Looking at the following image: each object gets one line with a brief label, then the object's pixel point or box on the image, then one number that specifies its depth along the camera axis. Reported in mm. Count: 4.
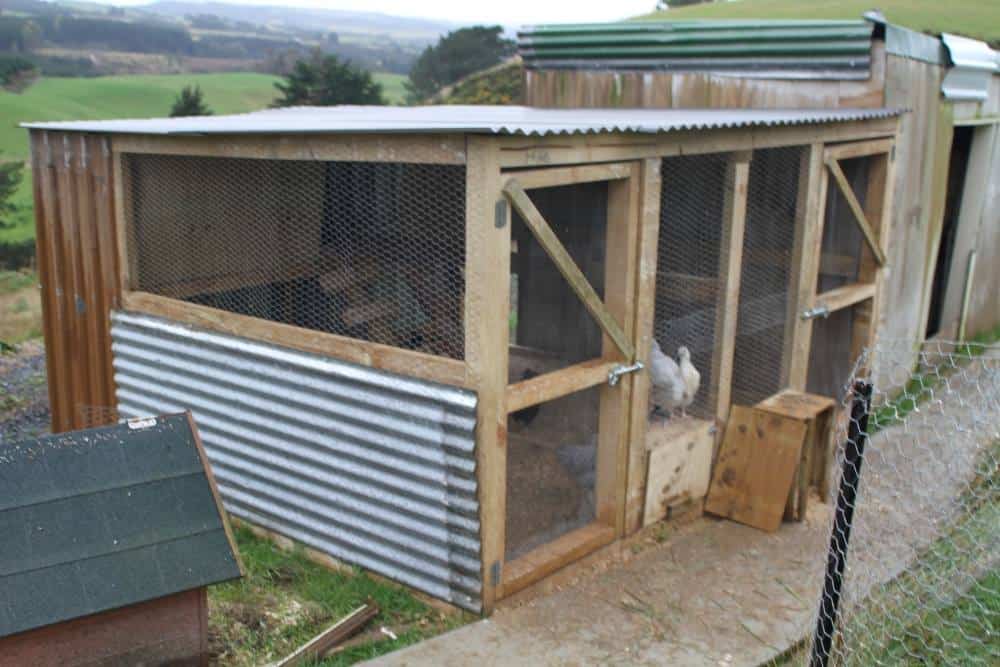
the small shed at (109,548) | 3445
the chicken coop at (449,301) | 4406
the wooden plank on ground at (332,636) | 4094
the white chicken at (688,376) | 5547
